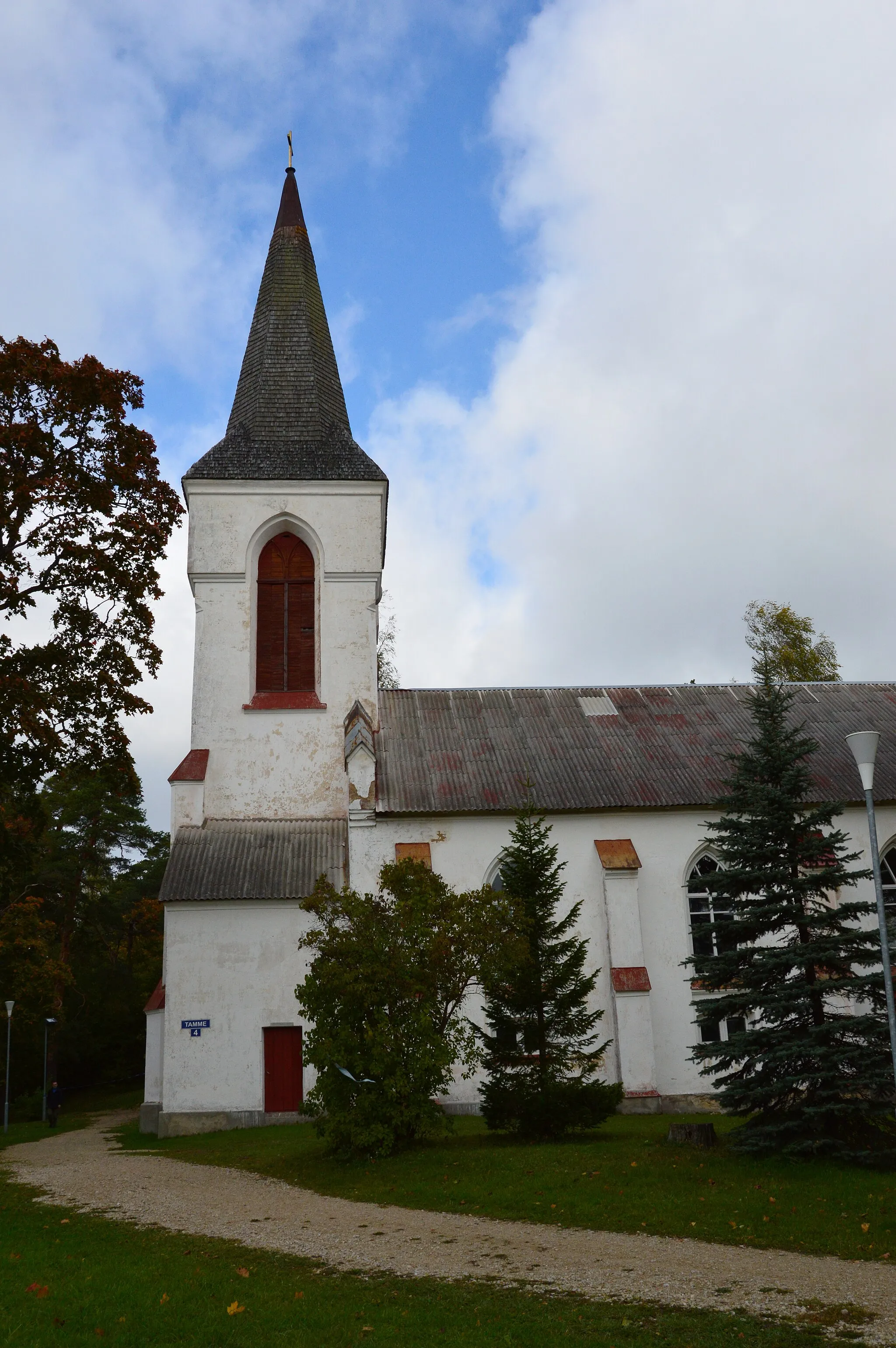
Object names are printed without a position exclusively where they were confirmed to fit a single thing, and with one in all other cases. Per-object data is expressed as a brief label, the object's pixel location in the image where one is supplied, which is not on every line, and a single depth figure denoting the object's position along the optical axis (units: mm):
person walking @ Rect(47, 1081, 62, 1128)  31203
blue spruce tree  12516
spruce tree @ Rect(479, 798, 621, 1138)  15289
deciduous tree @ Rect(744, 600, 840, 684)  37906
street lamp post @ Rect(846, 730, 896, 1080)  10750
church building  21859
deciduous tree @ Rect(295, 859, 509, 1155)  14586
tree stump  13891
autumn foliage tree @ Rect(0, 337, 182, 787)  15234
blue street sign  21734
